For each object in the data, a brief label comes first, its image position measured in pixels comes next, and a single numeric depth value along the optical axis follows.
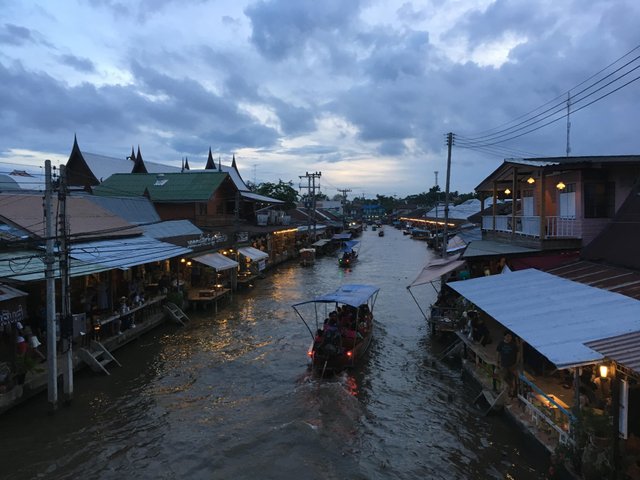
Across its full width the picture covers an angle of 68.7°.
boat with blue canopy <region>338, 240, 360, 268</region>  47.18
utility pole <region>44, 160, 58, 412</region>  11.91
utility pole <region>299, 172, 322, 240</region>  65.31
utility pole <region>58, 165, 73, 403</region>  12.37
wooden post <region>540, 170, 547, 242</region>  16.83
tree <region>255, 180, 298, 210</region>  85.06
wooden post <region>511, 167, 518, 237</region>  18.85
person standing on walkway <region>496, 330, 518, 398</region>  11.65
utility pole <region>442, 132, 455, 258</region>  31.81
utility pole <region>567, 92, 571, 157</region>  33.57
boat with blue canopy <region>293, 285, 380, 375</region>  15.97
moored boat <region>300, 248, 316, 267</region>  47.91
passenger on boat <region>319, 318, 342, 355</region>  15.77
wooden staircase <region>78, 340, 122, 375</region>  15.49
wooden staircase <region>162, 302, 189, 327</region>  22.69
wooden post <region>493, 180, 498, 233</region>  22.98
